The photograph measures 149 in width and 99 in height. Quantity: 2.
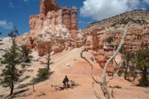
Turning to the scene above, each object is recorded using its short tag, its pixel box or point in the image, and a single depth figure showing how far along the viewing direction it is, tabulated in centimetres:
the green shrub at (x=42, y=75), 1654
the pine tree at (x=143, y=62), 1360
